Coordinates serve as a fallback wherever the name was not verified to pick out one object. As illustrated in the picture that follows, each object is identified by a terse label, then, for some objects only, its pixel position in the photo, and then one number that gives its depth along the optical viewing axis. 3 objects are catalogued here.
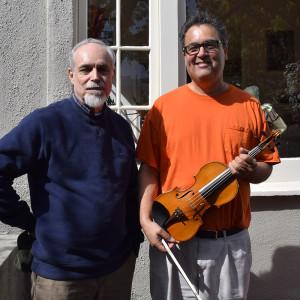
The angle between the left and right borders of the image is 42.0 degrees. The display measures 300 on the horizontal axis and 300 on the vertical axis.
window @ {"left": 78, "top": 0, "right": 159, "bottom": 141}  3.36
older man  1.81
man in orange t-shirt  1.98
